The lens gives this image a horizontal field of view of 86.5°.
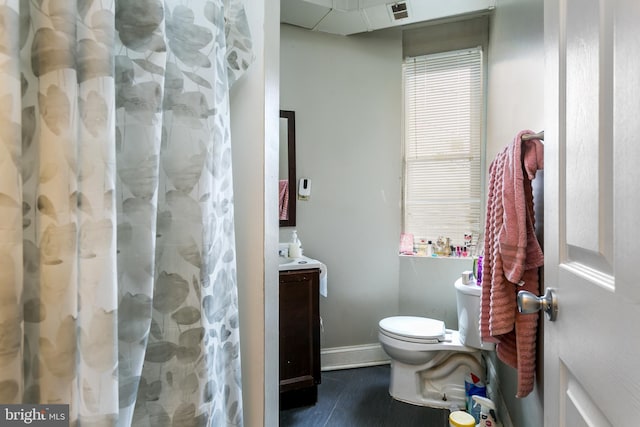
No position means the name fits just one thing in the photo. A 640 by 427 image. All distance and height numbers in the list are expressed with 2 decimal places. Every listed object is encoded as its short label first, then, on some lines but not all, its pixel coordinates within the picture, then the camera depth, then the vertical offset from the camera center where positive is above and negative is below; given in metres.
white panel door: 0.47 +0.00
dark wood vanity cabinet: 2.04 -0.76
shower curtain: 0.46 +0.00
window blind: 2.61 +0.55
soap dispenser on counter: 2.34 -0.24
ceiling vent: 2.21 +1.35
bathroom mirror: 2.48 +0.32
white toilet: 2.06 -0.92
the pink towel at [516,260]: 1.29 -0.18
